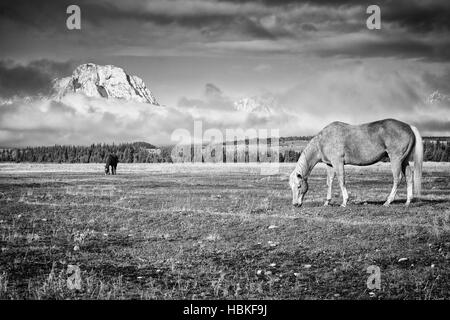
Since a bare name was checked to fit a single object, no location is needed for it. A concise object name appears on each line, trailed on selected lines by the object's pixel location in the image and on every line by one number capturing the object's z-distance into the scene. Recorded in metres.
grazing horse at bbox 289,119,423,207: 16.20
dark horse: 54.27
